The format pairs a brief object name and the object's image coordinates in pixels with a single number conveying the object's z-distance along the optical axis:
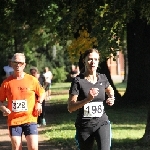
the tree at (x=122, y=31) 17.45
